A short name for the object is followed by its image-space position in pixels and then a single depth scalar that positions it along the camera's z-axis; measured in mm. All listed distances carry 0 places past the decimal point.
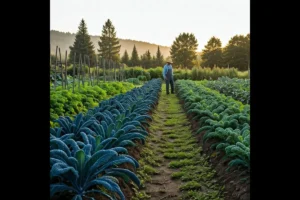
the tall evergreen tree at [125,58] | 74775
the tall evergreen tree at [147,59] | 68812
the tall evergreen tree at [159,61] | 68450
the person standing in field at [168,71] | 18312
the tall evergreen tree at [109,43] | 67750
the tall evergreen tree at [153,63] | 68250
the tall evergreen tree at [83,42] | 63219
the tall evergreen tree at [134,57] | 70688
